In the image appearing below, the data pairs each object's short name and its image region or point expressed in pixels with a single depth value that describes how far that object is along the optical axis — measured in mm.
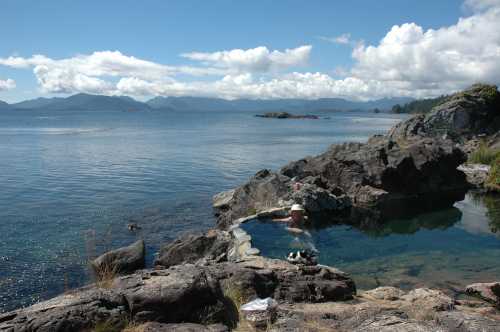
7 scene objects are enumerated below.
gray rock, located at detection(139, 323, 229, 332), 8172
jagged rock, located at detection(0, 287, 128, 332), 7539
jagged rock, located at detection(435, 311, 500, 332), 8398
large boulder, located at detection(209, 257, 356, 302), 11975
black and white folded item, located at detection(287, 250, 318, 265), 15469
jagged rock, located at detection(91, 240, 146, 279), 20323
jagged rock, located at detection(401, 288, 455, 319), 11781
